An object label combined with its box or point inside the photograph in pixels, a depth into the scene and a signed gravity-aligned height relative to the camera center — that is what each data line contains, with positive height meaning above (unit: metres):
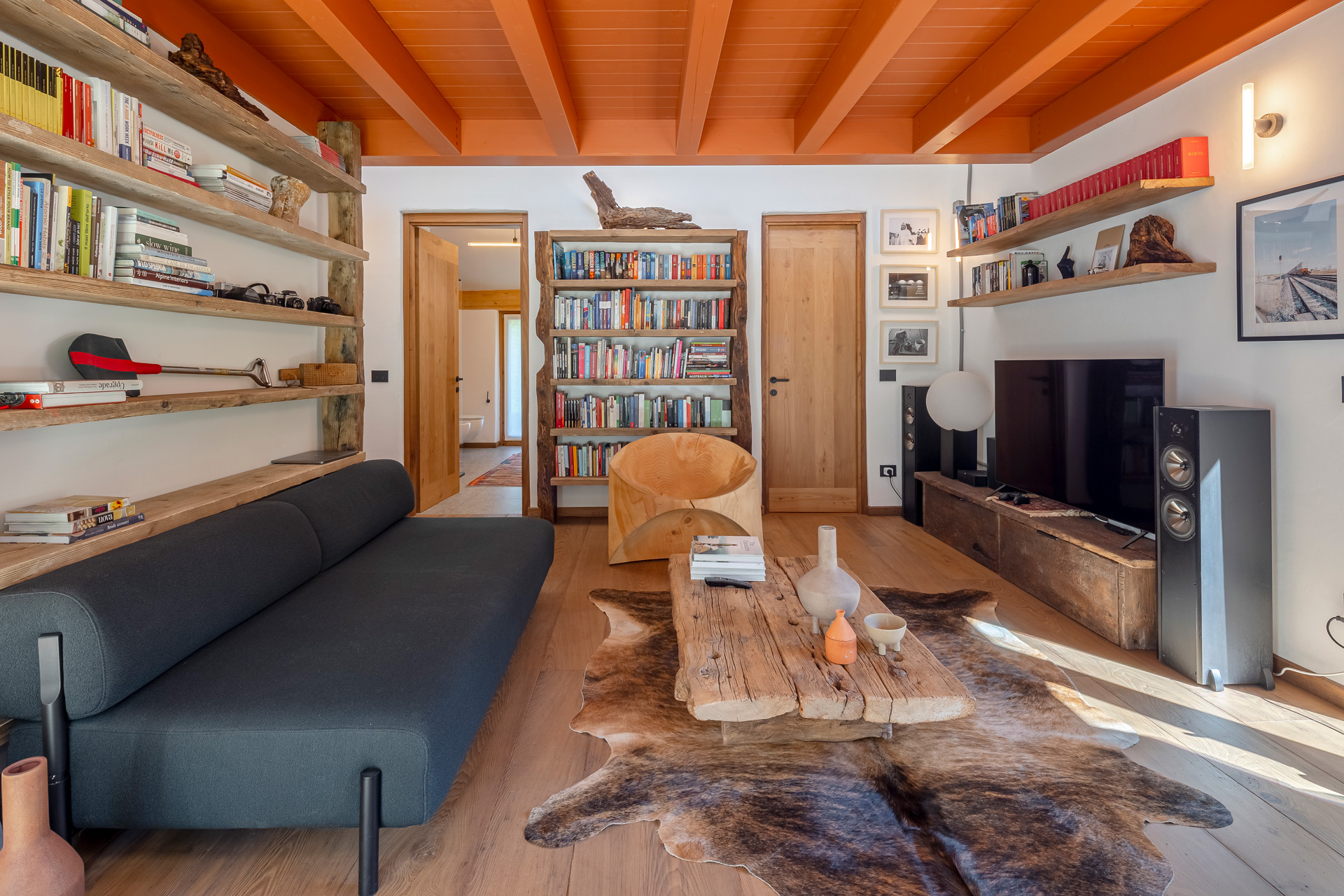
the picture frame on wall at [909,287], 5.14 +0.99
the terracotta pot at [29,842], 1.11 -0.67
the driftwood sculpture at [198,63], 2.44 +1.28
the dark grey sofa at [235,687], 1.43 -0.58
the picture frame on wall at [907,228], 5.11 +1.41
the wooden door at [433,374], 5.13 +0.40
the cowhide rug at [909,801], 1.52 -0.96
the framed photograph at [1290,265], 2.36 +0.56
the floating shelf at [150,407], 1.71 +0.06
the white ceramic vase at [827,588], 2.02 -0.48
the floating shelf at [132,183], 1.70 +0.73
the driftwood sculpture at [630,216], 4.73 +1.41
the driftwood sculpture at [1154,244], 2.96 +0.76
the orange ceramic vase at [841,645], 1.84 -0.58
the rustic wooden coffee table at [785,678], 1.68 -0.65
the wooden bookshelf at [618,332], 4.79 +0.63
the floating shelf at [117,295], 1.71 +0.39
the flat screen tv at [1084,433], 2.93 -0.05
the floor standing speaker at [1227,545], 2.44 -0.44
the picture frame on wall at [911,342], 5.16 +0.59
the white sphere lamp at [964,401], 4.30 +0.13
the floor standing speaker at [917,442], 4.85 -0.14
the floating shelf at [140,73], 1.83 +1.11
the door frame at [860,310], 5.12 +0.83
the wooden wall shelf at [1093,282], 2.88 +0.65
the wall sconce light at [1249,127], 2.66 +1.12
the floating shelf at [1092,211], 2.89 +1.00
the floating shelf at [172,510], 1.70 -0.27
